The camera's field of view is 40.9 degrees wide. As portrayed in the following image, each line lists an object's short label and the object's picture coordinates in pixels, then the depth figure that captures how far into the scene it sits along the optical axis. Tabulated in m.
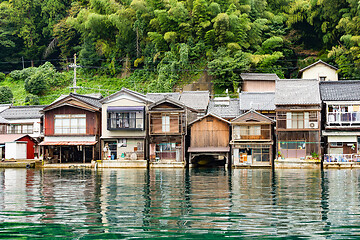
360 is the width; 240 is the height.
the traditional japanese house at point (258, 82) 54.81
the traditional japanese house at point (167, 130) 44.19
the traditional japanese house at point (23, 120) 53.53
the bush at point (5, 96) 63.47
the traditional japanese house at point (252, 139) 42.75
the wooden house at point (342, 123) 42.03
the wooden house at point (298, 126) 41.94
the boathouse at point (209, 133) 44.31
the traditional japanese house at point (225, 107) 47.47
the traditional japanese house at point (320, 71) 53.88
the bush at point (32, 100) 62.59
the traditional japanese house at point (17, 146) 46.88
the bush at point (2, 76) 76.44
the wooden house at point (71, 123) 46.84
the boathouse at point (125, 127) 45.31
